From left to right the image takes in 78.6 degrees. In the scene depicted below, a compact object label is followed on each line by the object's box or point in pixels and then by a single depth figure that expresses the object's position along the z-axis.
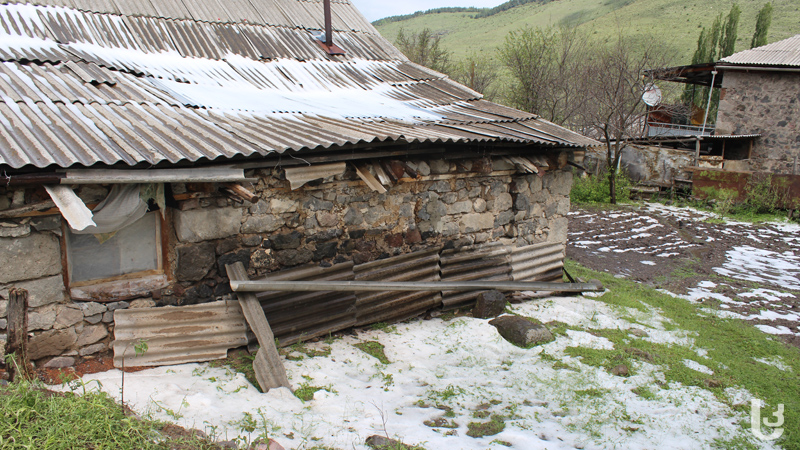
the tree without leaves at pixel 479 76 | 22.39
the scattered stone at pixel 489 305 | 5.54
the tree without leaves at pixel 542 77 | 17.89
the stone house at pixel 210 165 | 3.57
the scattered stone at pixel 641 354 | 4.72
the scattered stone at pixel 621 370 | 4.39
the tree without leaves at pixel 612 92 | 14.08
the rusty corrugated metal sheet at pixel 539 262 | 6.38
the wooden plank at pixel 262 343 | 3.75
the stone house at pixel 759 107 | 14.00
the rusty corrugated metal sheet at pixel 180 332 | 3.89
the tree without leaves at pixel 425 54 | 22.23
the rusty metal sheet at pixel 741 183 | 12.33
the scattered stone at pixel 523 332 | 4.93
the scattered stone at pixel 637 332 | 5.39
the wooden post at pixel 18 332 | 3.35
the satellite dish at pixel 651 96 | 15.52
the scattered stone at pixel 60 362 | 3.64
